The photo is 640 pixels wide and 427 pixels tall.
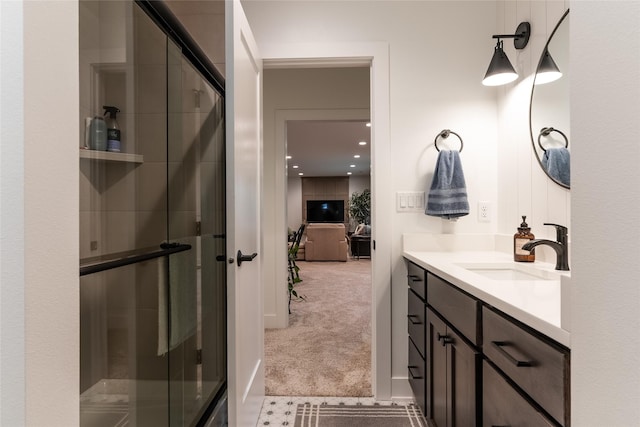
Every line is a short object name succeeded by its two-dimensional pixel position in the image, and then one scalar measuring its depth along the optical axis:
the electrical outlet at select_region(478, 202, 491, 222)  2.03
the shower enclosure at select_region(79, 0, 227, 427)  1.56
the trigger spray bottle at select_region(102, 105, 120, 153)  1.66
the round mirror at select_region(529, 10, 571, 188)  1.43
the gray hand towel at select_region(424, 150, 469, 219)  1.90
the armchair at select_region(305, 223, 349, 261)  7.74
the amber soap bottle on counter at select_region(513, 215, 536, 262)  1.57
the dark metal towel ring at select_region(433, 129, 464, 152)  2.00
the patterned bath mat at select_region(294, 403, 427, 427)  1.76
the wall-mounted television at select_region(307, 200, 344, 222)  11.30
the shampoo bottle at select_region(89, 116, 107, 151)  1.60
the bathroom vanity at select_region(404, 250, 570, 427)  0.72
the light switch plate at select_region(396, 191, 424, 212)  2.02
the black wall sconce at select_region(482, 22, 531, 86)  1.68
